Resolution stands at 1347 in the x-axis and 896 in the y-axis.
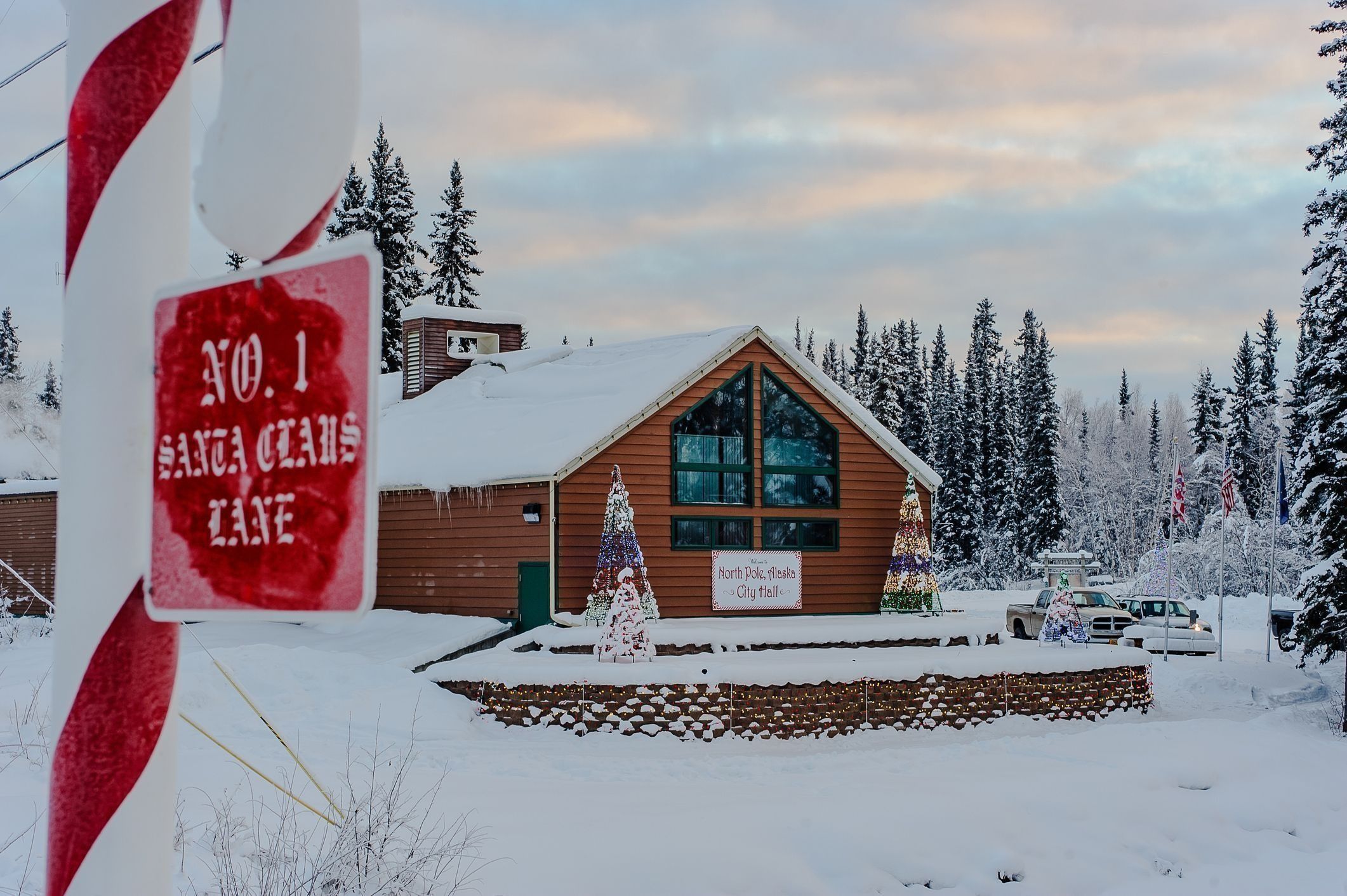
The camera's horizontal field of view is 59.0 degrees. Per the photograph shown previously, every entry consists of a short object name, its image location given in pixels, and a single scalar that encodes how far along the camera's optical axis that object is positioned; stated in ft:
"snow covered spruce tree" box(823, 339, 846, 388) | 336.90
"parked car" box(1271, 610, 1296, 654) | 97.90
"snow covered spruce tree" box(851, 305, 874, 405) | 219.20
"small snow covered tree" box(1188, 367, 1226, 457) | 248.73
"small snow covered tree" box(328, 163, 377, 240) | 138.92
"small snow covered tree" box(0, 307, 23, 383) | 198.02
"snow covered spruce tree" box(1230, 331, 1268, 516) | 221.66
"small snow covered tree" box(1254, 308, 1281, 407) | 242.39
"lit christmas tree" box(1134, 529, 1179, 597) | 142.10
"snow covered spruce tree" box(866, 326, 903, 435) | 193.57
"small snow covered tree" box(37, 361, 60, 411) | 168.66
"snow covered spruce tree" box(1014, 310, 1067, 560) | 193.77
